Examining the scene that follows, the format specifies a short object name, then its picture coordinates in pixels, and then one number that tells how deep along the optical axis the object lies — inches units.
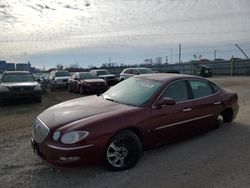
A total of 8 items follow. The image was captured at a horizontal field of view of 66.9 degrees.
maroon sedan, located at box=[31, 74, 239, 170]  110.3
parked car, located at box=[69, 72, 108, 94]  460.2
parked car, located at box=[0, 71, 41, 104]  334.4
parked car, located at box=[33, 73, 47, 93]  522.4
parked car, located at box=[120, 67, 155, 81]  548.2
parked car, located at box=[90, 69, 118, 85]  606.3
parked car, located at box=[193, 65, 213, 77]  910.0
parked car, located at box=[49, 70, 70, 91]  570.3
